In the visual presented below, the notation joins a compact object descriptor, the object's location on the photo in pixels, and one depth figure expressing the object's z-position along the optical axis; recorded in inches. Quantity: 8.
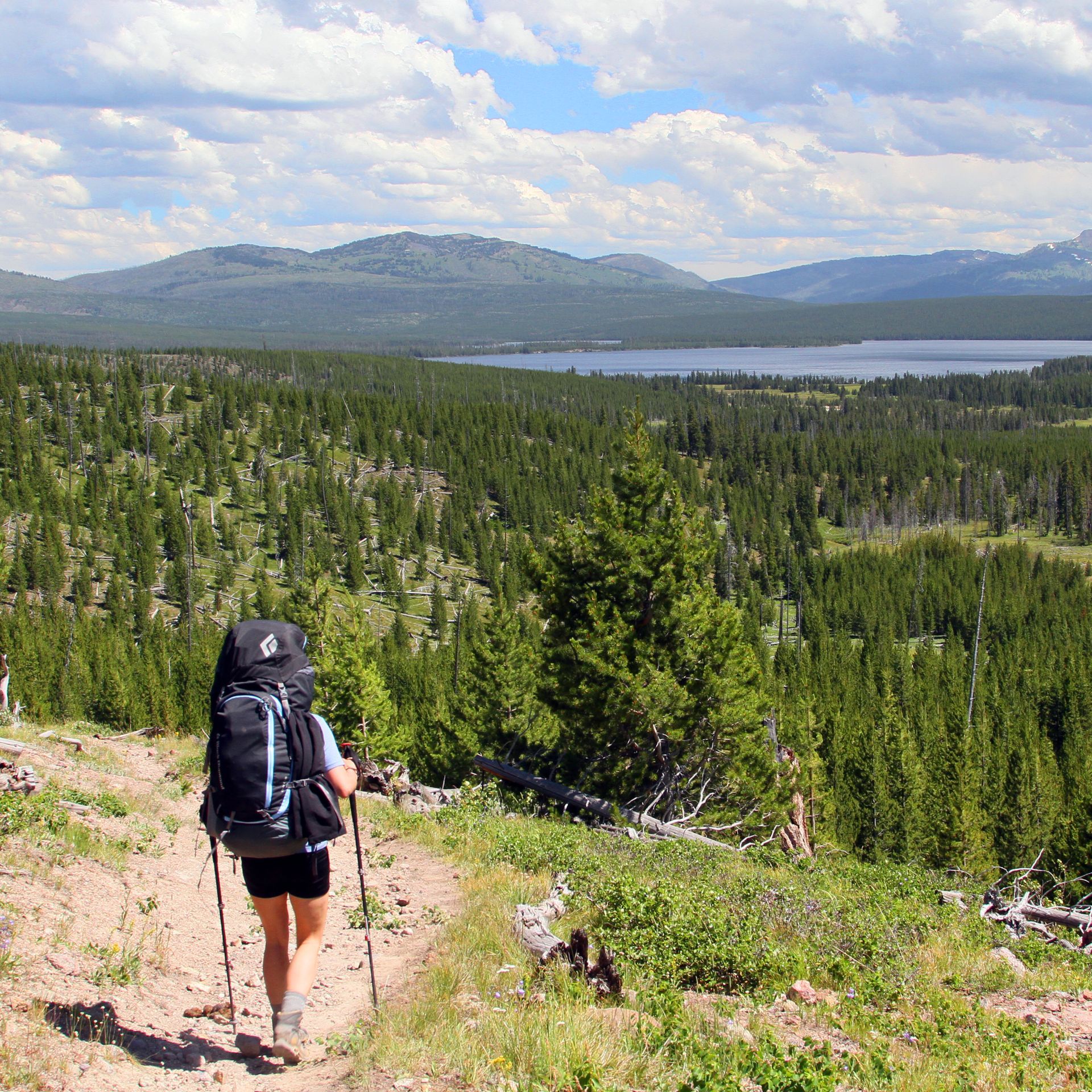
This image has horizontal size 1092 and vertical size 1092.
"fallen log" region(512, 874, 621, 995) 264.4
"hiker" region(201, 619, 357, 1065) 214.2
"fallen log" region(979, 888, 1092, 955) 462.3
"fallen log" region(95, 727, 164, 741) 811.2
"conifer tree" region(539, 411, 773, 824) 740.6
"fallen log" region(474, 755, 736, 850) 591.5
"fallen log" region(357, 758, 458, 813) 582.2
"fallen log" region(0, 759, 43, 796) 408.5
